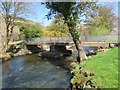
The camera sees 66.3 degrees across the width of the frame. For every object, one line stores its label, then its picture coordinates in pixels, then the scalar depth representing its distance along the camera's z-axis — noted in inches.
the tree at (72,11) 414.7
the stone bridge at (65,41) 560.7
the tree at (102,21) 487.2
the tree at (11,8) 597.0
